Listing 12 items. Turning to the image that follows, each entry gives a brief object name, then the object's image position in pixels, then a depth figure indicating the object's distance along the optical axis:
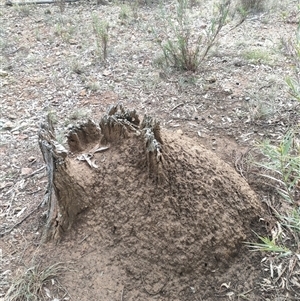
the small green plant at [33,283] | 1.94
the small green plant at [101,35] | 4.08
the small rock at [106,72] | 3.88
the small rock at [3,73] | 3.92
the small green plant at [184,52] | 3.72
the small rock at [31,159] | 2.91
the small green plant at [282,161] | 1.70
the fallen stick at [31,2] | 5.29
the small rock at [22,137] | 3.15
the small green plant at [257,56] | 3.90
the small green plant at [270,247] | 1.65
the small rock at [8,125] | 3.27
